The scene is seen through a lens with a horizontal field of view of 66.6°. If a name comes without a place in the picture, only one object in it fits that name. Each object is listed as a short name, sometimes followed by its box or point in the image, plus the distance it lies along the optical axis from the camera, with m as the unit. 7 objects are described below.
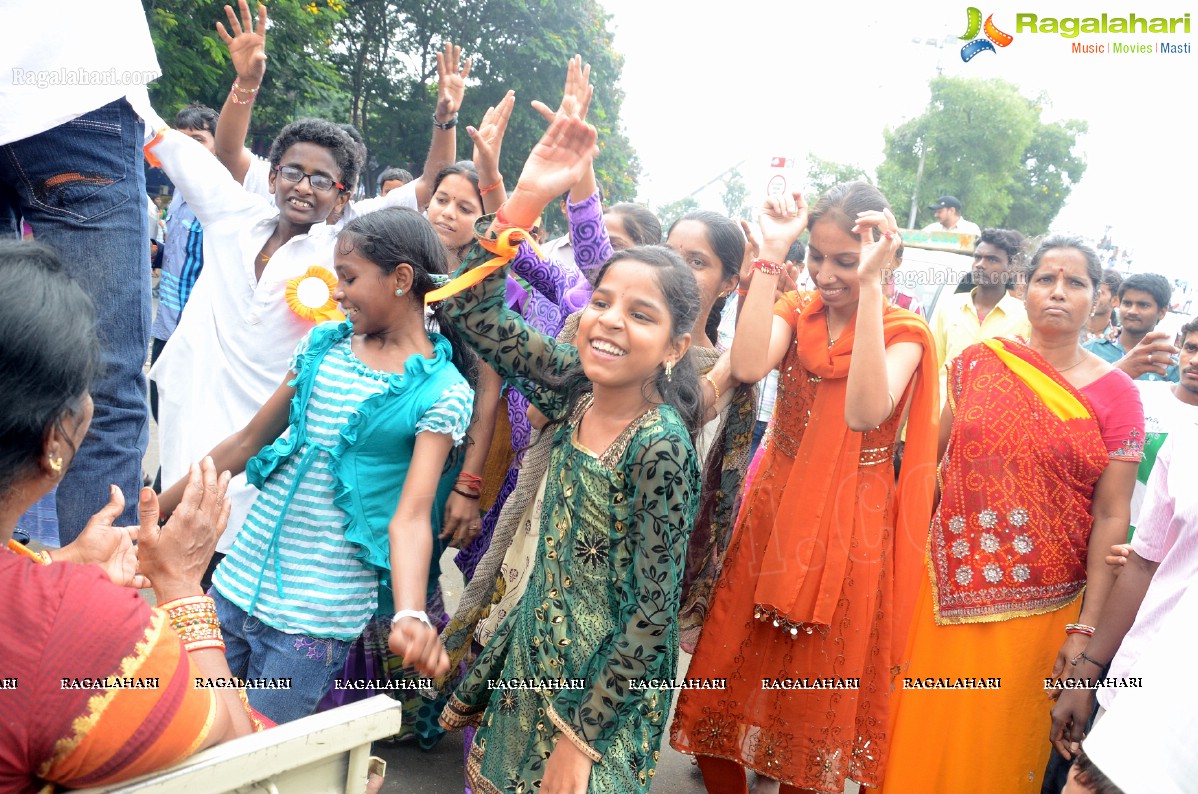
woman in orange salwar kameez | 2.67
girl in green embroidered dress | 1.98
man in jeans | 2.01
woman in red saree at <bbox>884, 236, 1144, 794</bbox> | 2.76
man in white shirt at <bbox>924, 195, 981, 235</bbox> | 10.27
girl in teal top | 2.27
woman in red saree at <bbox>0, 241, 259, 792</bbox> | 1.15
